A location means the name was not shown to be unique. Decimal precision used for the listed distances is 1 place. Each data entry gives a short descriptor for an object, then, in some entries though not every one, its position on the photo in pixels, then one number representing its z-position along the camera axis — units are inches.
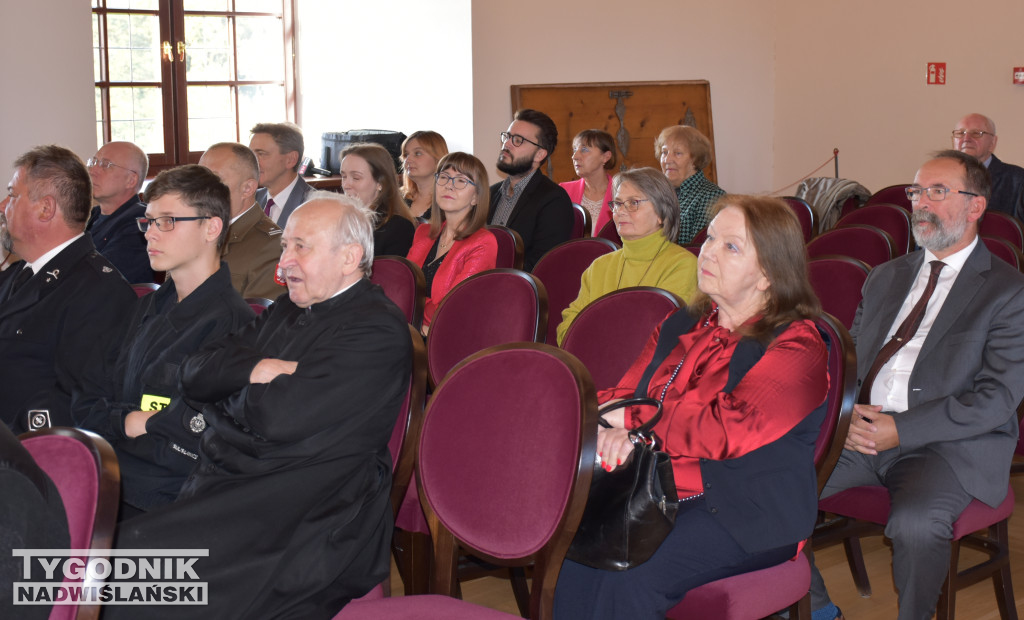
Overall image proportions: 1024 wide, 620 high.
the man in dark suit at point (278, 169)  173.3
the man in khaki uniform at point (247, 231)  133.0
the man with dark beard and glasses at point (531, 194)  178.9
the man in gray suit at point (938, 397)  91.6
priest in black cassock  73.1
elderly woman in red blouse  76.2
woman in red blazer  148.9
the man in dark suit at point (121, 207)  151.6
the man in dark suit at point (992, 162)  236.5
